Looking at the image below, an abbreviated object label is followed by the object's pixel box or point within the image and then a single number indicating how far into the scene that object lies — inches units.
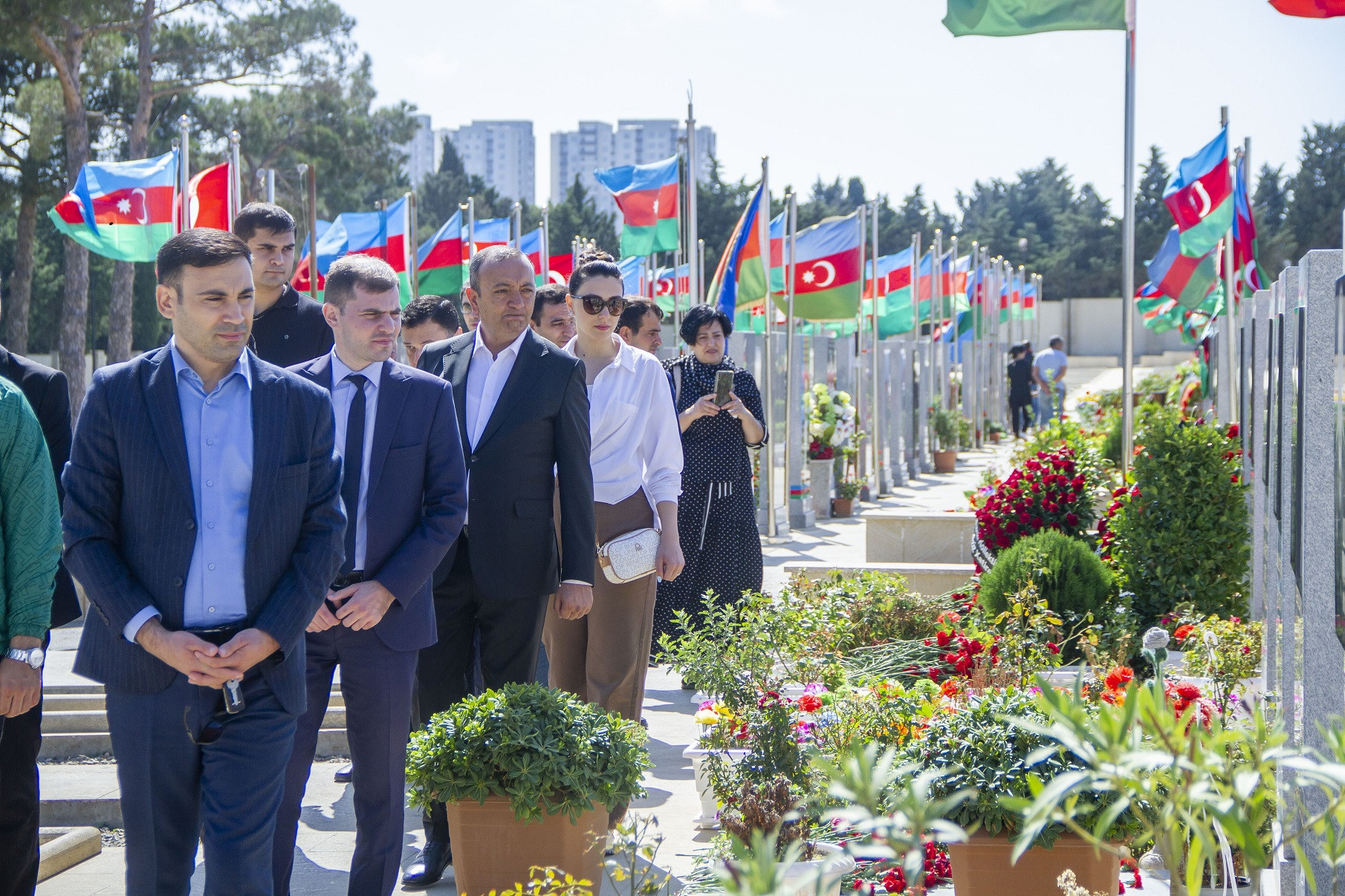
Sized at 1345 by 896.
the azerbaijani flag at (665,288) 1348.4
